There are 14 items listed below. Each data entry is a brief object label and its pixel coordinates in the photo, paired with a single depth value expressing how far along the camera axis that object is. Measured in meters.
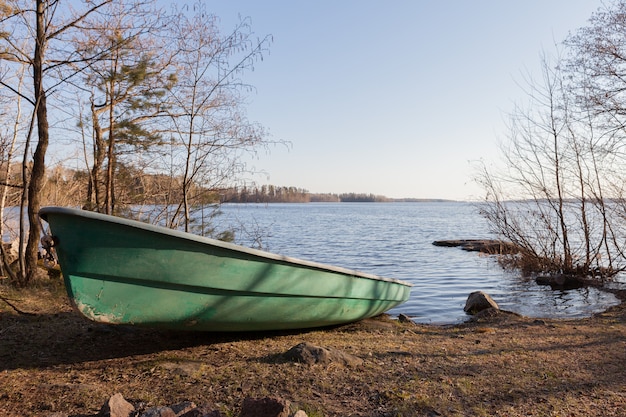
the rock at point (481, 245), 15.76
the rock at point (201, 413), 2.65
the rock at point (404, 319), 7.85
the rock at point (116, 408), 2.69
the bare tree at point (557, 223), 12.29
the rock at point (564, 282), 12.59
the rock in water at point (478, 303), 8.81
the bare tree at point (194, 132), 8.90
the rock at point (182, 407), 2.73
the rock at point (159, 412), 2.62
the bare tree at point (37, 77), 6.99
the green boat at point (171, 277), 3.70
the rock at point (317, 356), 4.01
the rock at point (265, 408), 2.70
